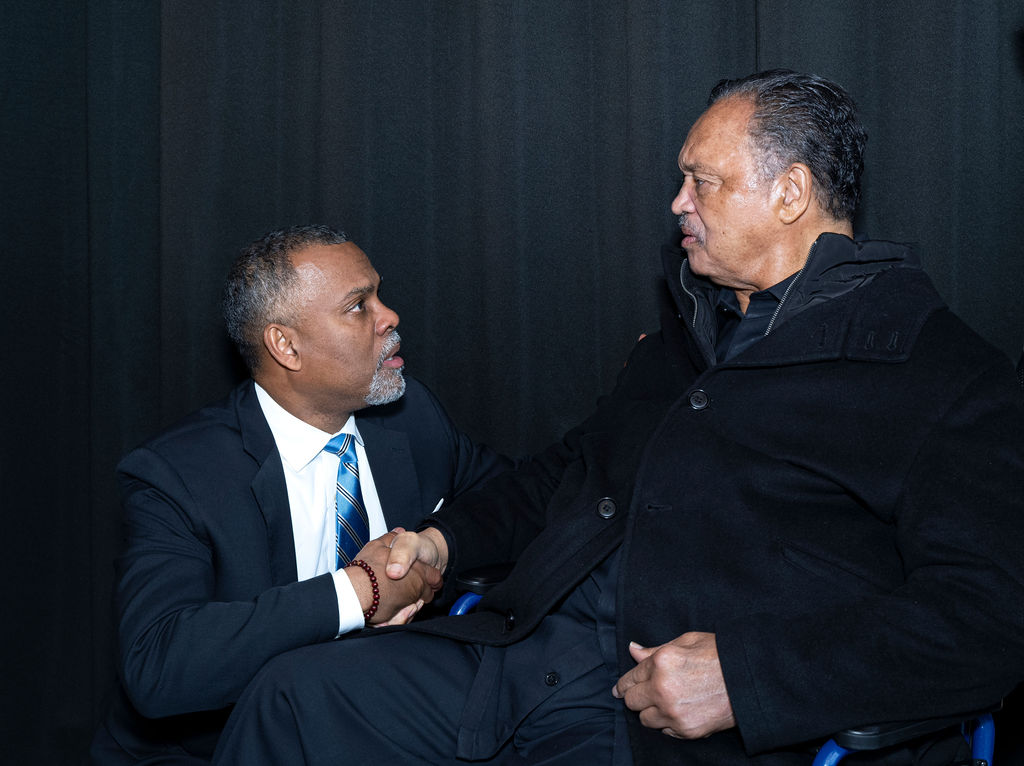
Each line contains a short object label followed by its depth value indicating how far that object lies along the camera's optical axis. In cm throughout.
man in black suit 167
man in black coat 135
